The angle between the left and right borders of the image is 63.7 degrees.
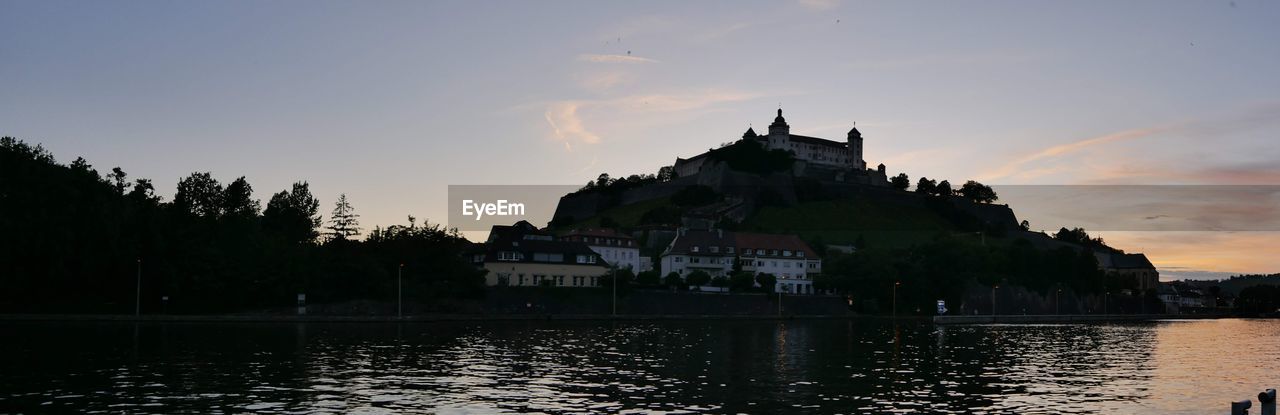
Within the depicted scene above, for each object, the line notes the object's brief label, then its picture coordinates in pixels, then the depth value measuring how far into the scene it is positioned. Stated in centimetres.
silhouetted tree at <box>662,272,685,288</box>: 12812
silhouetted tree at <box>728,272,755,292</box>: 12662
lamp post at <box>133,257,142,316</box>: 8538
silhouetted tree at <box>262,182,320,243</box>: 11520
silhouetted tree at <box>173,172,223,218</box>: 10849
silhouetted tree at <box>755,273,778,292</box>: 12815
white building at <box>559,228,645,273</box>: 15088
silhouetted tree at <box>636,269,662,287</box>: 12606
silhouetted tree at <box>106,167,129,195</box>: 9981
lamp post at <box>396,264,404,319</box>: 9655
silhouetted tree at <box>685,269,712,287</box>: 12888
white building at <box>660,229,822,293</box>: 14475
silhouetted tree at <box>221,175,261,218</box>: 11188
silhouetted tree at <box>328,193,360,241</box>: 14300
